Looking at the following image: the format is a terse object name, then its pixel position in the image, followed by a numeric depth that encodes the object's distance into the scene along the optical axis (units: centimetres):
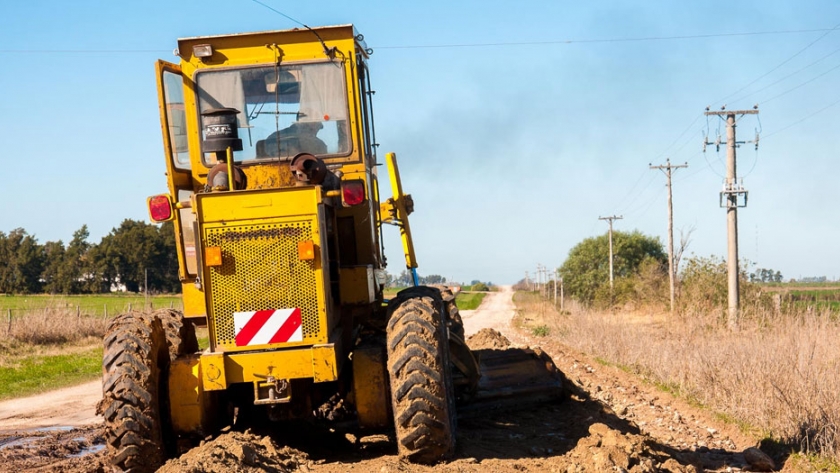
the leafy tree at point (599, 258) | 8469
